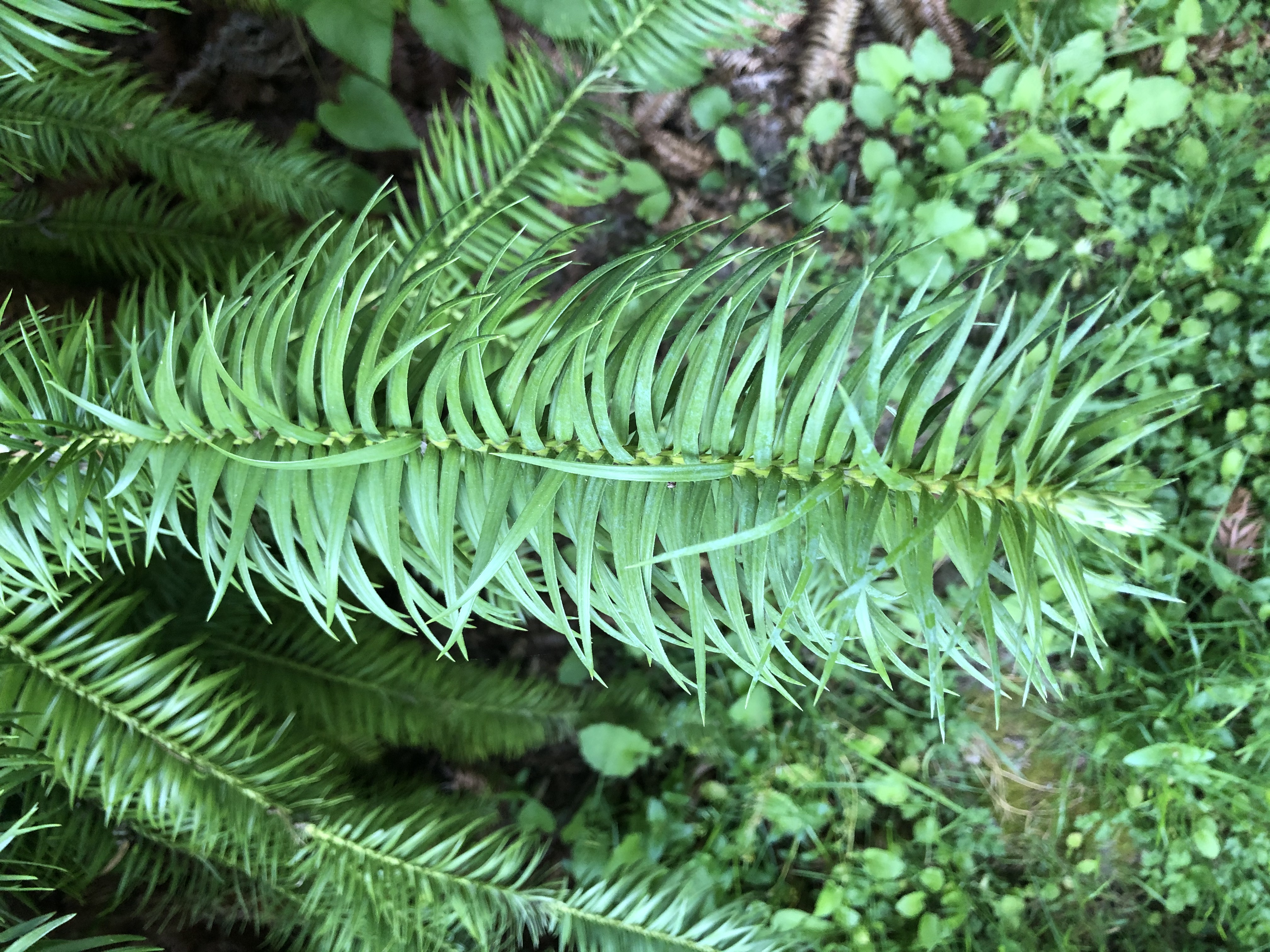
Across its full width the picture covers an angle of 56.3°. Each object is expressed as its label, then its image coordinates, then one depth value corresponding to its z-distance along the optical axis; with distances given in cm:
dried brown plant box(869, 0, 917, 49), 61
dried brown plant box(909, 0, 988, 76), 61
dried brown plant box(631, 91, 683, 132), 64
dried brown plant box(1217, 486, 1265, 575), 52
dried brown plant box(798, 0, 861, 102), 61
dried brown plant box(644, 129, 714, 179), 65
